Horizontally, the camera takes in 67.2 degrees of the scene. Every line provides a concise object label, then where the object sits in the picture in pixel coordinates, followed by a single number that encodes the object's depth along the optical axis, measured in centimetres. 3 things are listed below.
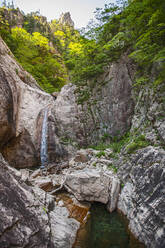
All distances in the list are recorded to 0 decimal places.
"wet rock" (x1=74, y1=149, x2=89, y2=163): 804
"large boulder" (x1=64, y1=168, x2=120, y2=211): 477
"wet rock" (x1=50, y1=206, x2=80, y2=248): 316
